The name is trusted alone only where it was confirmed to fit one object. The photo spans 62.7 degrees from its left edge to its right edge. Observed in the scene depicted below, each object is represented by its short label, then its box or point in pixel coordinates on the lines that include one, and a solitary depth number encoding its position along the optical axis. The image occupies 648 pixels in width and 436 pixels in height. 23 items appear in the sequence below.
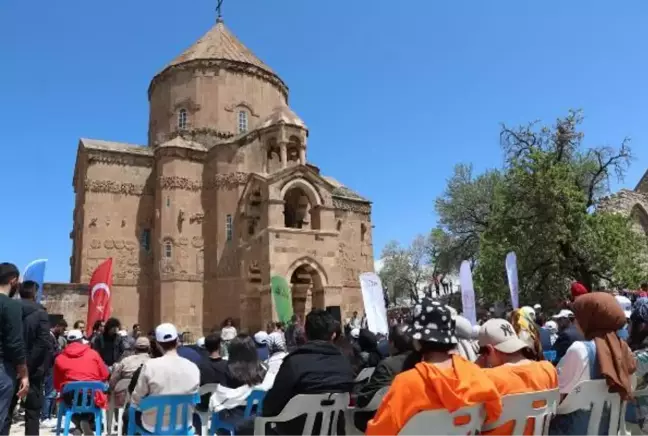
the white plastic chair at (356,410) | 3.88
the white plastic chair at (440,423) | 2.80
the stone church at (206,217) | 23.00
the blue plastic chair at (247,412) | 5.61
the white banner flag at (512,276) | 14.80
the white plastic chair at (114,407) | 6.37
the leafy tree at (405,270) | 64.25
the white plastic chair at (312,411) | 3.87
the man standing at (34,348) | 6.17
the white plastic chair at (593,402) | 3.71
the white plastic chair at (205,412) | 5.90
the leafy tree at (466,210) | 35.00
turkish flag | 13.59
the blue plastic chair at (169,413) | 4.91
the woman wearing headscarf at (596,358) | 3.79
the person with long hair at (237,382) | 5.55
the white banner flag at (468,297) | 12.83
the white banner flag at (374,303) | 12.04
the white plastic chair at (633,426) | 4.04
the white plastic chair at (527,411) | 3.22
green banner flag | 16.44
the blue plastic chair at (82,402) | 6.69
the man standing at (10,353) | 4.78
